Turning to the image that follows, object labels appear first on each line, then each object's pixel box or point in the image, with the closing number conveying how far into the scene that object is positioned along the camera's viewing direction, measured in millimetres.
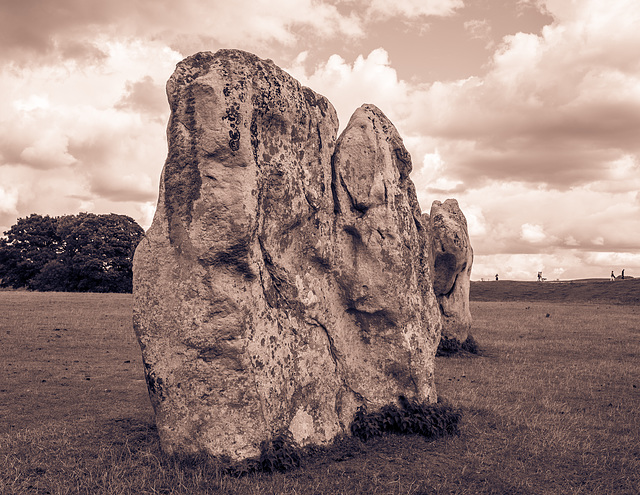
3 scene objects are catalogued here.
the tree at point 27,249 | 62594
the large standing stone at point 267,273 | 8570
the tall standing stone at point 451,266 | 21328
